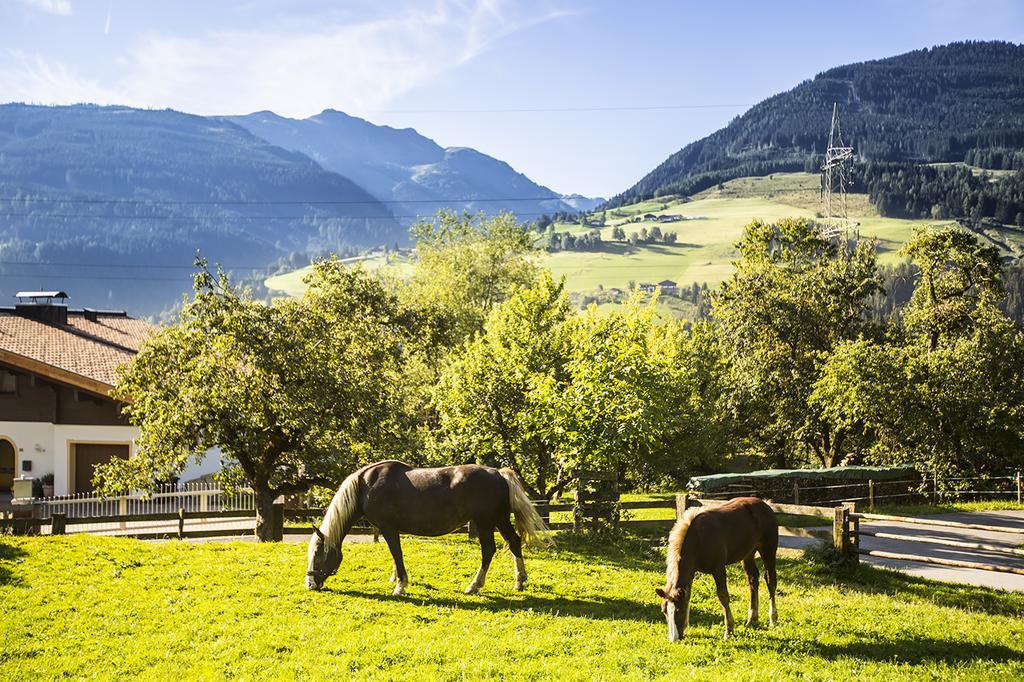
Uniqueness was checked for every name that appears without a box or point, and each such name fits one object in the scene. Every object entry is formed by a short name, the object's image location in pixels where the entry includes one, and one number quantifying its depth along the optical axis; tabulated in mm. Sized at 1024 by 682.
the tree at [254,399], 17656
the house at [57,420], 29609
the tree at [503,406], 20250
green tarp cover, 29812
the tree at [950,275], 38344
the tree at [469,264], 48625
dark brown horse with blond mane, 12375
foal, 9859
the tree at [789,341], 40094
